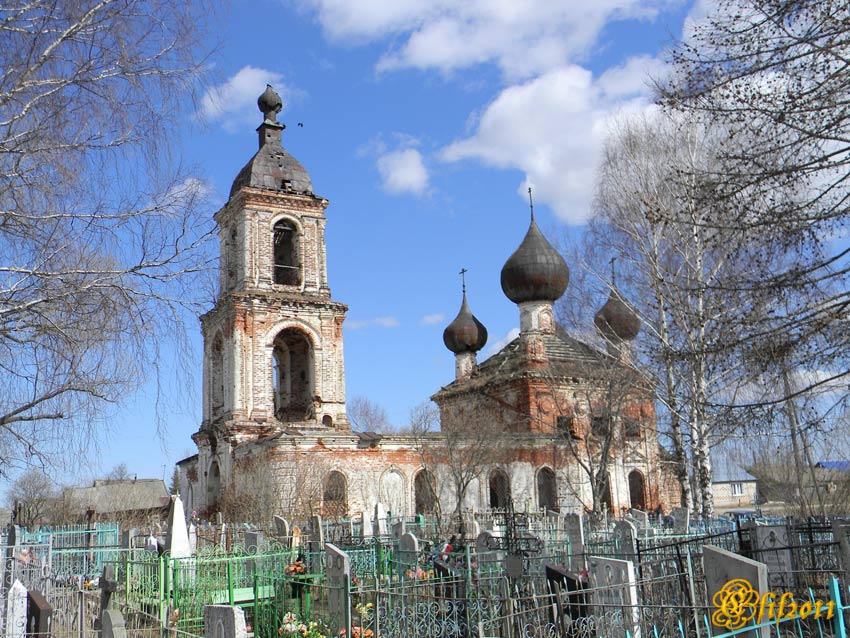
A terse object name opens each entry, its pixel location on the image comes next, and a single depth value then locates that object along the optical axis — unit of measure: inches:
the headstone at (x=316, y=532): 666.6
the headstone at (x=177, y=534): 609.6
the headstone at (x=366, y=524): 816.3
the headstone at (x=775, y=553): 456.8
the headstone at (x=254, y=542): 642.8
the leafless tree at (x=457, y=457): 1242.0
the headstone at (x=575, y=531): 594.0
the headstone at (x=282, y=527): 792.3
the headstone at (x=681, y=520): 699.2
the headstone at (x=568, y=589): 354.3
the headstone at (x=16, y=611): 288.7
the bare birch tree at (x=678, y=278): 729.0
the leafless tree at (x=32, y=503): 1324.3
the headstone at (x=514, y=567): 422.9
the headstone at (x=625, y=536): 520.9
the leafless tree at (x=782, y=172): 345.4
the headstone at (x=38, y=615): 300.7
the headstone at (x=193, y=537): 753.8
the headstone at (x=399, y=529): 743.8
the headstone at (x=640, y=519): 763.0
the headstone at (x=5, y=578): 320.3
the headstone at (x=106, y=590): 428.5
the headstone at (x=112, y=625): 237.8
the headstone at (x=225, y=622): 215.8
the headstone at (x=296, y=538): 726.3
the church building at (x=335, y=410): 1157.1
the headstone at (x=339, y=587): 349.4
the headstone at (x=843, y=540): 415.8
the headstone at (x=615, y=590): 330.0
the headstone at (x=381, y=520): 896.9
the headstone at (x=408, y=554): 529.3
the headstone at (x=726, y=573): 221.9
